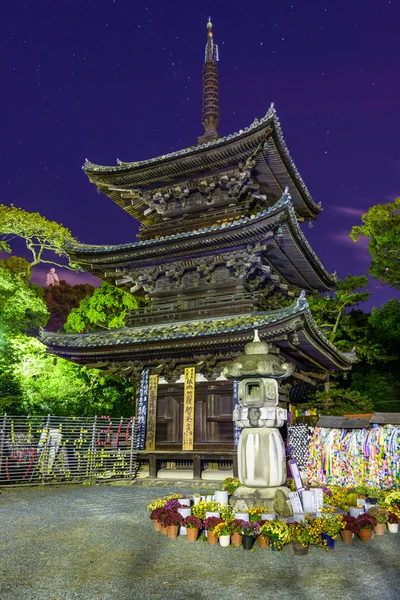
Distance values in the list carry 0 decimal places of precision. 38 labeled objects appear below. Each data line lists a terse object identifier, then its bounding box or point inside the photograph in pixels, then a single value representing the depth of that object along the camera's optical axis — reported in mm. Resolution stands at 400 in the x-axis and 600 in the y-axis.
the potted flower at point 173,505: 10195
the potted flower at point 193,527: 9164
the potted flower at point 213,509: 9664
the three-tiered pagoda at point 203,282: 18422
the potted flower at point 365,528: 9297
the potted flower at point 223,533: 8812
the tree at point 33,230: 37750
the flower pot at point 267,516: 9295
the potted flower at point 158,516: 10060
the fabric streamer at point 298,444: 18203
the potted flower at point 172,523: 9547
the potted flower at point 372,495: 12081
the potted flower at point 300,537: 8328
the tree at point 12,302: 26394
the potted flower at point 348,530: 9203
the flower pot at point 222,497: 10984
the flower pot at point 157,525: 10153
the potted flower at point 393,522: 9898
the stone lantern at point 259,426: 10781
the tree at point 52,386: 23127
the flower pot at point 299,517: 9277
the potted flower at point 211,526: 8977
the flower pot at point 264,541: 8711
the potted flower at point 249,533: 8633
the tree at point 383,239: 31641
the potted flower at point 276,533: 8539
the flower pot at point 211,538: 8961
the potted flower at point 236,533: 8803
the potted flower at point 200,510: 10088
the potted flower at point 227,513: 9723
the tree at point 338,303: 34594
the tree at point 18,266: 39906
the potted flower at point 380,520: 9797
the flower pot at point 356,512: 10609
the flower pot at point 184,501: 10955
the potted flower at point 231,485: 13875
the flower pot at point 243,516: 9422
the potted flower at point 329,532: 8693
